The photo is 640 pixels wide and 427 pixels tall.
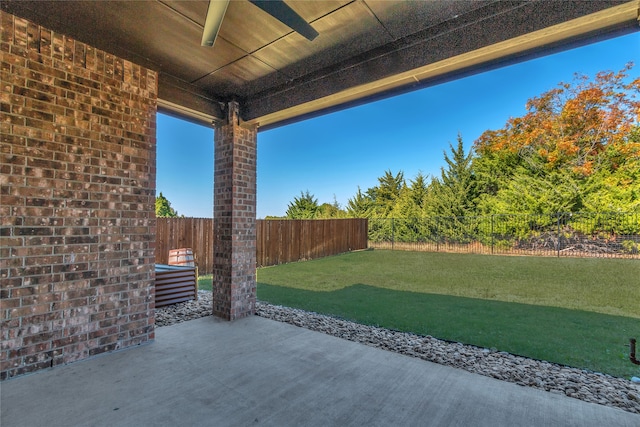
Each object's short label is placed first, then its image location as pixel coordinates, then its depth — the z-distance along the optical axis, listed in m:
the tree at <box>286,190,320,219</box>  19.78
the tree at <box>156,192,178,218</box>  15.92
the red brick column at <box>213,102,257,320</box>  3.83
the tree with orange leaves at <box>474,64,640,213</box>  10.96
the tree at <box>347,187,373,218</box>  18.94
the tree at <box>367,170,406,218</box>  19.80
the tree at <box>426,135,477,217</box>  14.35
